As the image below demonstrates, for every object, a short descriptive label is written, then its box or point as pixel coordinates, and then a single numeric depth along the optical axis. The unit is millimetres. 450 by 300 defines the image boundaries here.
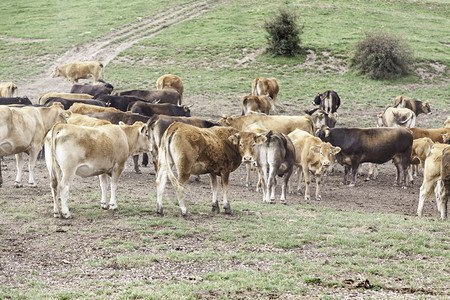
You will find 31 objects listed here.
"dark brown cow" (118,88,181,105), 24362
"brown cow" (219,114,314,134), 18627
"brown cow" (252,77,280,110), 28688
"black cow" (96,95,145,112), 21625
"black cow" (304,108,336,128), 21803
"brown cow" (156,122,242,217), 10773
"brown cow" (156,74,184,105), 27934
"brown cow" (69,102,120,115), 18219
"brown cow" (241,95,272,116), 24406
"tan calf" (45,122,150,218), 10422
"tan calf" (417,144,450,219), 12812
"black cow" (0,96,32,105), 20659
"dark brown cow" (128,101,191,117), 19859
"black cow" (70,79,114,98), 25484
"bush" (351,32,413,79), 35656
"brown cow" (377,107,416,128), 23328
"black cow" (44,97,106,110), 19688
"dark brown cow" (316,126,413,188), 17891
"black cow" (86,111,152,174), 17000
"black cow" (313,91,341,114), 26953
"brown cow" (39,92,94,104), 21562
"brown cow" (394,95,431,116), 26688
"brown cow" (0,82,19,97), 24641
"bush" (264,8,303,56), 39156
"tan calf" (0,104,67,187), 12766
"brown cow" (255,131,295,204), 13805
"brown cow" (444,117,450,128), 20542
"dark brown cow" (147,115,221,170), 13914
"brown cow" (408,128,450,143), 19458
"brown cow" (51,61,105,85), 32719
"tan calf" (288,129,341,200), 14988
